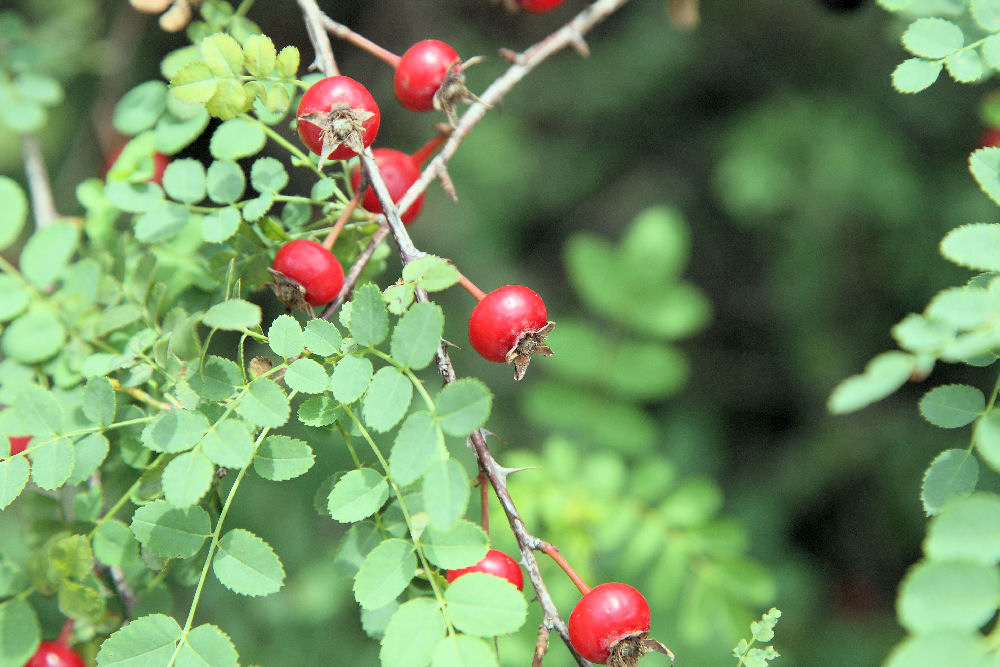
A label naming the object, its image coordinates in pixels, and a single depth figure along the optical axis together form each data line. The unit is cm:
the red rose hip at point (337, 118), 50
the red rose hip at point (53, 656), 52
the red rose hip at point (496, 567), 51
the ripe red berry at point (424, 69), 52
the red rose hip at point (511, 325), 51
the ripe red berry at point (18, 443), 55
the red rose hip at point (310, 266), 51
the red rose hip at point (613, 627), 50
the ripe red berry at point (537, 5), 56
